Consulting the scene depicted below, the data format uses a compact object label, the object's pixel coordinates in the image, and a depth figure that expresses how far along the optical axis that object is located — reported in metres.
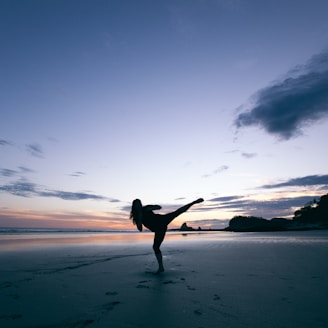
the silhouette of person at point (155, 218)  7.00
